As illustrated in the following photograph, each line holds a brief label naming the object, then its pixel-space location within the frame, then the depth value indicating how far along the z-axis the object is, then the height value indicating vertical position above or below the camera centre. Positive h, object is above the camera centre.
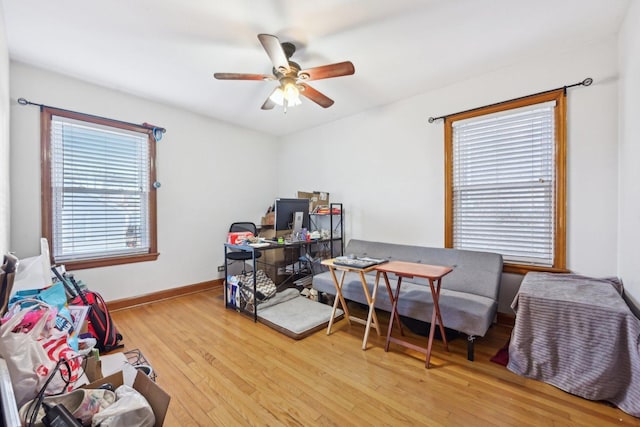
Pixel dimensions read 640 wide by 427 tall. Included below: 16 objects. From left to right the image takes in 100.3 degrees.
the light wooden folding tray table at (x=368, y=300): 2.26 -0.81
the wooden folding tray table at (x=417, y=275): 2.00 -0.48
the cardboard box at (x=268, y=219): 4.45 -0.12
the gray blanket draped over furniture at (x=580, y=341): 1.55 -0.82
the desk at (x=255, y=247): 2.83 -0.40
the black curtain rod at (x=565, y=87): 2.21 +1.07
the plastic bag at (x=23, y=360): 1.04 -0.60
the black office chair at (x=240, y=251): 3.62 -0.57
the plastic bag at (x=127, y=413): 1.04 -0.82
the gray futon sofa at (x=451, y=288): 2.13 -0.75
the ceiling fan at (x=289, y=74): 1.93 +1.12
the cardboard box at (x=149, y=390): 1.16 -0.83
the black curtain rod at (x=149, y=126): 2.90 +1.07
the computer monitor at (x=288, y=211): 3.06 +0.01
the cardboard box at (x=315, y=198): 3.84 +0.20
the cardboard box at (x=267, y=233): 4.38 -0.36
